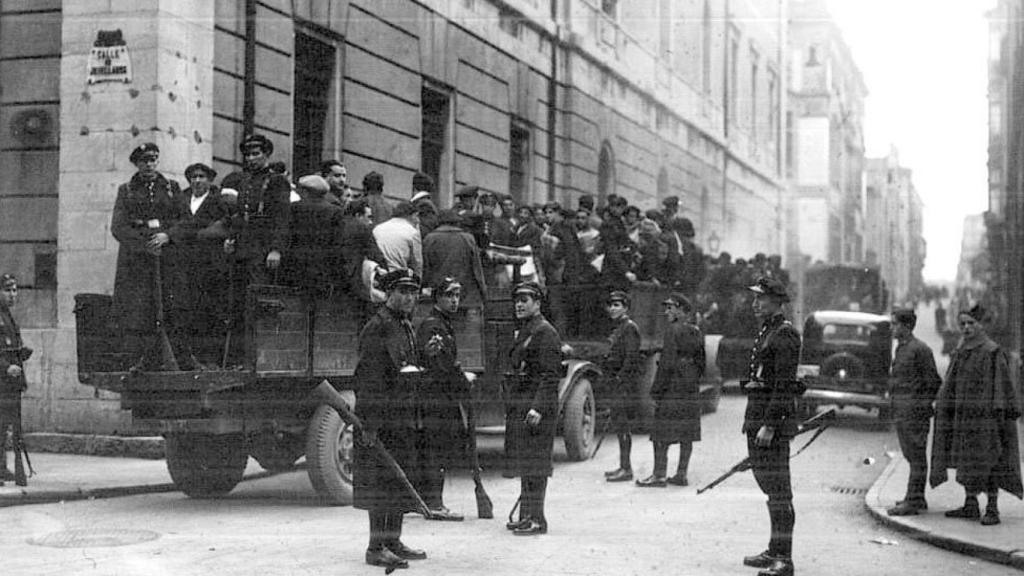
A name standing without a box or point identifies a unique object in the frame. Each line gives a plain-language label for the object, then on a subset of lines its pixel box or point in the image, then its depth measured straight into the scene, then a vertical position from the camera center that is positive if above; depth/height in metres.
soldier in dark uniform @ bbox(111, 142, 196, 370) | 10.38 +0.50
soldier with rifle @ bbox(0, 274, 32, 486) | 11.30 -0.44
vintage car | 17.94 -0.31
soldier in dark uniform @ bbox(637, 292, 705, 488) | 12.49 -0.53
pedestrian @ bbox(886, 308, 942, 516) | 10.50 -0.52
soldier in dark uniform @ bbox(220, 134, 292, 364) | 10.41 +0.78
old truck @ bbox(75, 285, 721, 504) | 9.96 -0.49
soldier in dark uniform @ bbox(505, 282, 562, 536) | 9.69 -0.40
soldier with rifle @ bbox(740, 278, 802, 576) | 8.11 -0.46
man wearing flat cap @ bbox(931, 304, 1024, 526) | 10.07 -0.65
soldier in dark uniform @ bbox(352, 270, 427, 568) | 8.12 -0.49
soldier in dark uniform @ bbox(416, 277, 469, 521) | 8.96 -0.43
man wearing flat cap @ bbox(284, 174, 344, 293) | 10.59 +0.71
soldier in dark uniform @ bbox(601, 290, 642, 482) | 12.65 -0.25
